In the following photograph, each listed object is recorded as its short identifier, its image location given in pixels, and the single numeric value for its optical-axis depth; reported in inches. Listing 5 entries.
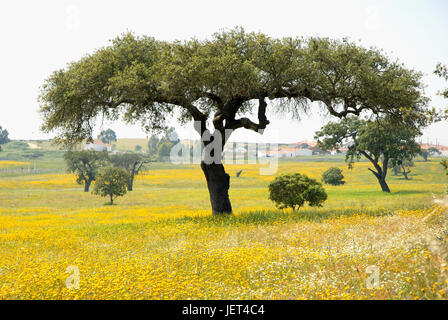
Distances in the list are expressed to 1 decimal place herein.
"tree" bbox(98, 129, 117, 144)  6060.0
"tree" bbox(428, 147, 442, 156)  4551.7
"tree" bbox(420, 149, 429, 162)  4005.9
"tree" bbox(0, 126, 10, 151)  4963.1
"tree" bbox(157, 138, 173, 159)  5211.6
